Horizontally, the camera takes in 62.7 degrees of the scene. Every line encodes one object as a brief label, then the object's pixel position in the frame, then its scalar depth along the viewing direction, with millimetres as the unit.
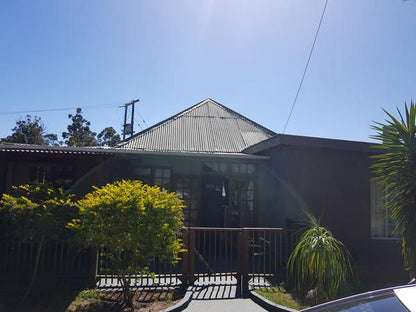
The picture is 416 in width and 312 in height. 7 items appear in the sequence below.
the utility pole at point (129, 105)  30422
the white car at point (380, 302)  1769
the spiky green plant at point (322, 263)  5512
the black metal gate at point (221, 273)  6668
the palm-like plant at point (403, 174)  5230
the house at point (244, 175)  8641
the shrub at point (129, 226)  5395
